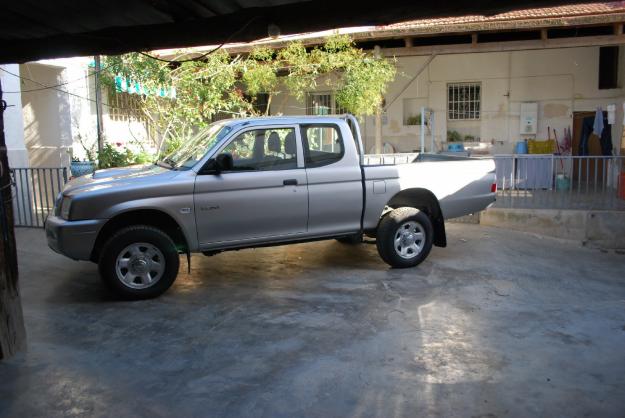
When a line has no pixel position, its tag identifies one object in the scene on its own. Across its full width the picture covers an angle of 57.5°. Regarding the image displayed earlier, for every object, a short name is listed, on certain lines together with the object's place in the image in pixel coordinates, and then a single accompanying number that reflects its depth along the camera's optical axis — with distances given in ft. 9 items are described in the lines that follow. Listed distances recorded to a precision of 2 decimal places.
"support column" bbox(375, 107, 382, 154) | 46.26
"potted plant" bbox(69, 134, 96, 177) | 35.35
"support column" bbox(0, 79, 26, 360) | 15.24
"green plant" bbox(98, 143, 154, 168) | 36.19
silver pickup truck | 20.22
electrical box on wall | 52.29
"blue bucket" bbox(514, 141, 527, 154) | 51.72
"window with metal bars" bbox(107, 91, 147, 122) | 45.14
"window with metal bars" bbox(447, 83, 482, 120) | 54.44
